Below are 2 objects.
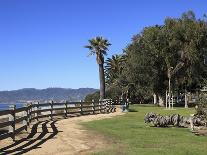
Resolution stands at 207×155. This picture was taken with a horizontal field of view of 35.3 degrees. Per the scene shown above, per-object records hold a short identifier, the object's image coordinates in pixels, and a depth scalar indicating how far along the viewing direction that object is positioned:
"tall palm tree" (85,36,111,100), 51.62
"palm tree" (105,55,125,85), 75.44
